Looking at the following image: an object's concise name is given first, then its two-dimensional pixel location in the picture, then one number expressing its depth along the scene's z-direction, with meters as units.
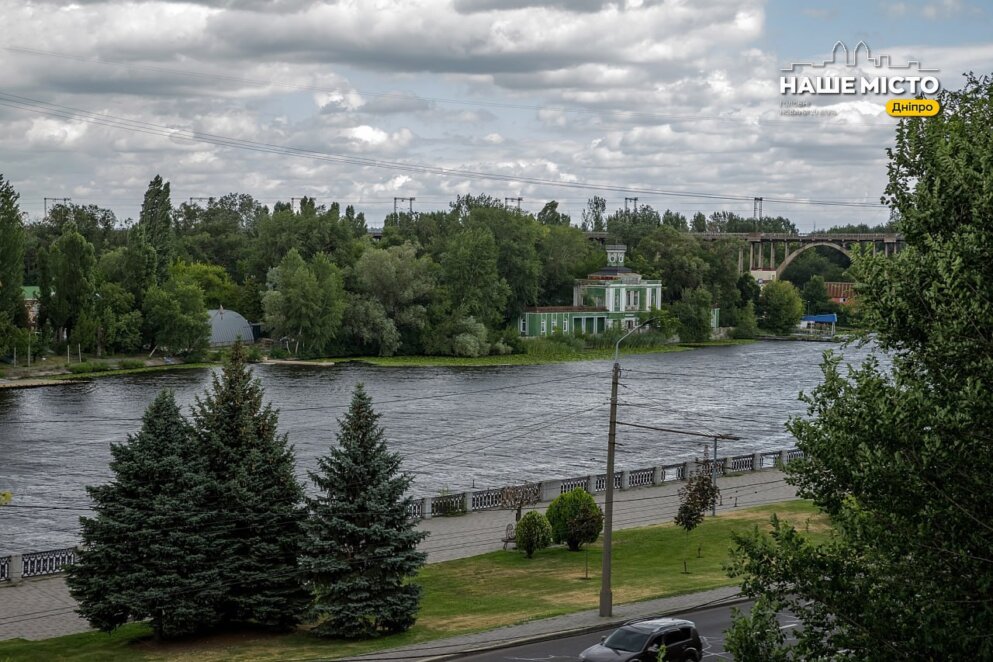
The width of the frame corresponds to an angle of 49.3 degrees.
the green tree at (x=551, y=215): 172.25
